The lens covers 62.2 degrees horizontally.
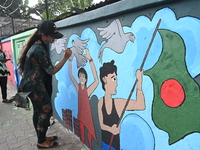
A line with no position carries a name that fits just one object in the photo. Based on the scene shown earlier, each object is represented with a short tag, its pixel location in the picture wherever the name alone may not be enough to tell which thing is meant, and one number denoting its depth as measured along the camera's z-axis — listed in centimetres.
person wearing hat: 233
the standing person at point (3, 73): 491
